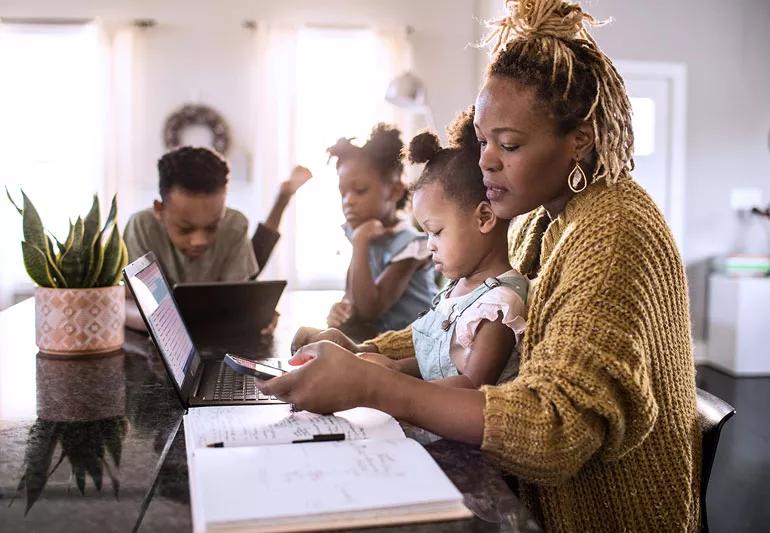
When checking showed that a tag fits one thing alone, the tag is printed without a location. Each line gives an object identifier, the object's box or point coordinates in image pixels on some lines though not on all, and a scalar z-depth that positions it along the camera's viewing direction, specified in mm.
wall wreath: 5836
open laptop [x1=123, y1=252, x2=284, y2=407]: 1172
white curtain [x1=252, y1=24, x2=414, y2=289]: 5895
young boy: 2469
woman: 917
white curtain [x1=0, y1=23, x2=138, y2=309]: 5703
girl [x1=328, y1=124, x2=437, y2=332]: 2383
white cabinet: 5195
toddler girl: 1169
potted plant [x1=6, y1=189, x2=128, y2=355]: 1598
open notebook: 724
